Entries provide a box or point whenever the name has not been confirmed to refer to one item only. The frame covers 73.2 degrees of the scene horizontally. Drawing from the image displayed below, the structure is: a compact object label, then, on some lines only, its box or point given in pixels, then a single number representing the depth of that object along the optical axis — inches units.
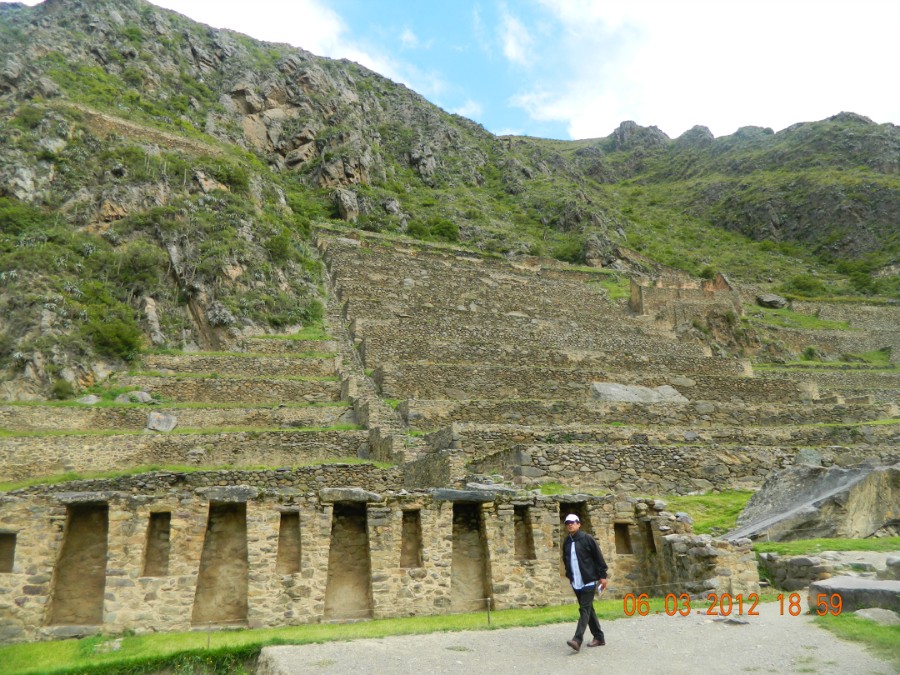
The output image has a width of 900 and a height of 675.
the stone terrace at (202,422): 729.6
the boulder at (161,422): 799.7
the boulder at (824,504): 405.1
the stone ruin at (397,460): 309.7
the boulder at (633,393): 843.4
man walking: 254.1
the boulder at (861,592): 253.0
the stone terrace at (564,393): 593.3
